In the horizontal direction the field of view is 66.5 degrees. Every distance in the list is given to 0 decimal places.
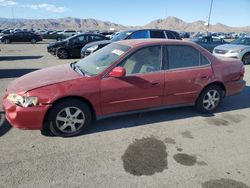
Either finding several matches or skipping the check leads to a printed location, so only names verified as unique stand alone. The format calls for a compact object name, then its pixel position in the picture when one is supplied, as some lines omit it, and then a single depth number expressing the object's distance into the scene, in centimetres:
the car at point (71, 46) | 1132
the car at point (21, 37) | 2178
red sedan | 300
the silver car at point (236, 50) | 972
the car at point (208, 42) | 1296
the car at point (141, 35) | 904
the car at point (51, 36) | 3164
